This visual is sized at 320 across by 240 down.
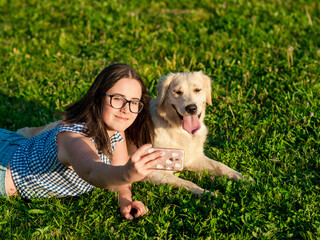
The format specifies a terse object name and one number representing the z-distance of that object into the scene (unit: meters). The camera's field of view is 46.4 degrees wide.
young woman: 3.10
